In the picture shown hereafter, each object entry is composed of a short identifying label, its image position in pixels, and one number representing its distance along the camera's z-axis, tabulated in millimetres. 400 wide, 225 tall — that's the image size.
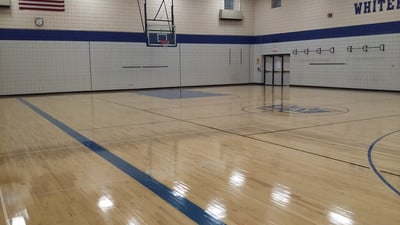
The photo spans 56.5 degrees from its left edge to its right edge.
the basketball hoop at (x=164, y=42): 14541
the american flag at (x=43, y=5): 12945
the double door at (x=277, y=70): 17172
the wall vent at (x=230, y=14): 16984
